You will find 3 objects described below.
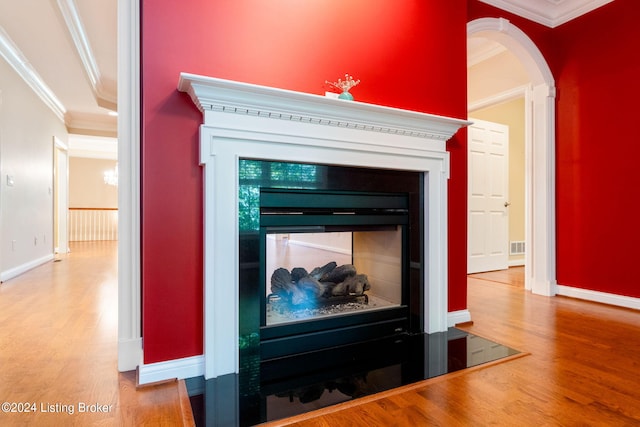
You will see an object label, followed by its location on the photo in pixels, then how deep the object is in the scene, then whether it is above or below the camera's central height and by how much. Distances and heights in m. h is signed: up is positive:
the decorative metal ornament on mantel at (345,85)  1.97 +0.79
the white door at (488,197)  4.63 +0.29
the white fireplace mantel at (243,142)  1.66 +0.40
